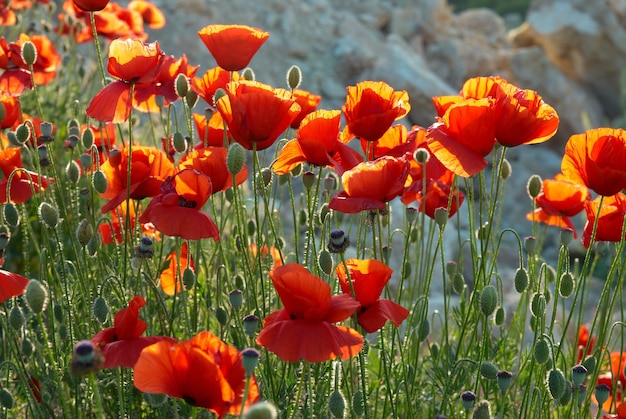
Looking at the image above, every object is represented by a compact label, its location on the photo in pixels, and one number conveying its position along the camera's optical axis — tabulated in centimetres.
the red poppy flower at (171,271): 211
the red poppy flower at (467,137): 188
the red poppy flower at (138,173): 197
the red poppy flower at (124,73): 199
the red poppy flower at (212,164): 192
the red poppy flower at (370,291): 186
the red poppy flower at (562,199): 215
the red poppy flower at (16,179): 204
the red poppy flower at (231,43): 202
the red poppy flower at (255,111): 186
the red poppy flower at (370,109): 194
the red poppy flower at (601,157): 191
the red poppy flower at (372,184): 187
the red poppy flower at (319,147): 191
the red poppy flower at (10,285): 184
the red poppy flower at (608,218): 203
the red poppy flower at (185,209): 188
